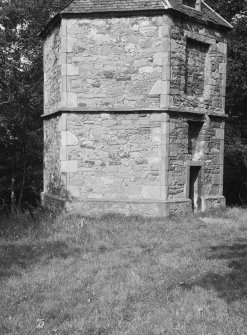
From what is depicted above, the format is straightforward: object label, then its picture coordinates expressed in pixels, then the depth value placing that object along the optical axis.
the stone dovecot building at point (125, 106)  11.76
